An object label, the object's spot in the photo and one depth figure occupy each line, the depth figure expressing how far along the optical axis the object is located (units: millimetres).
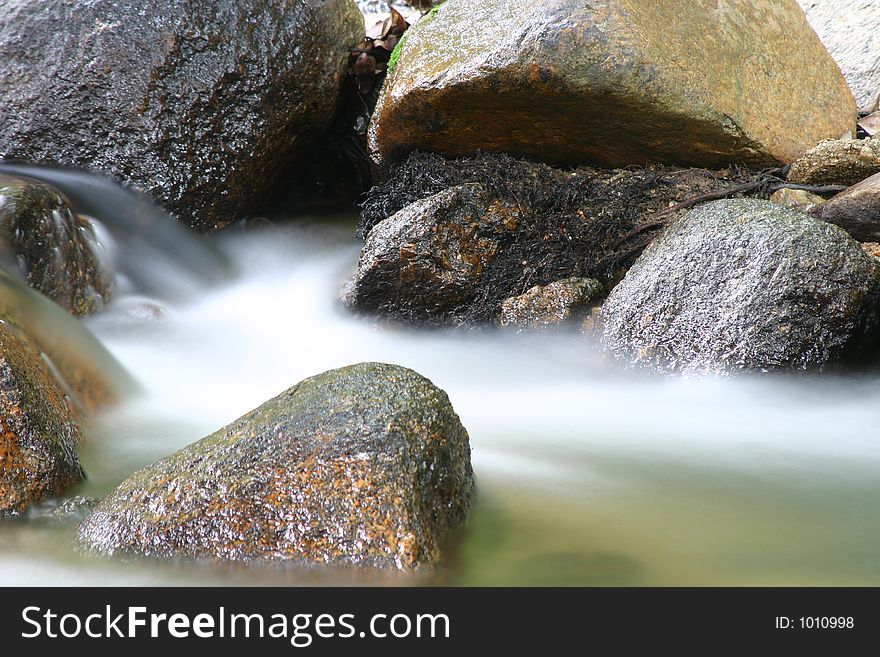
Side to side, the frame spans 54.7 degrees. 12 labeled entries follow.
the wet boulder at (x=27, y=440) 2725
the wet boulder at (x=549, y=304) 5067
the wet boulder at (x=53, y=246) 4820
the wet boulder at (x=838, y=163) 5102
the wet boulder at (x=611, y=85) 5117
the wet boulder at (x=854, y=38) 7227
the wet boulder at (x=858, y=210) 4566
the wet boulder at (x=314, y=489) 2312
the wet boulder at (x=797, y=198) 5062
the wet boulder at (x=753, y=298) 4047
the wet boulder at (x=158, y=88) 5875
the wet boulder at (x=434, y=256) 5238
